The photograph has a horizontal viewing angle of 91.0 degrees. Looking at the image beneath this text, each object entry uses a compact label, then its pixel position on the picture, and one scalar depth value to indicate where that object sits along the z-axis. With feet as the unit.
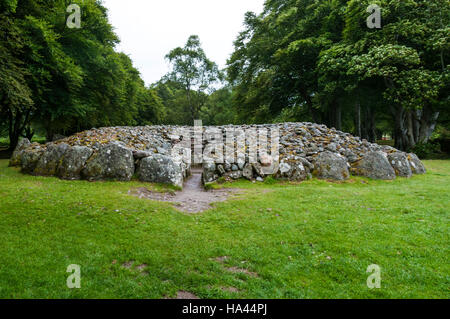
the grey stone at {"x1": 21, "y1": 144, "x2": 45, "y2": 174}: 30.71
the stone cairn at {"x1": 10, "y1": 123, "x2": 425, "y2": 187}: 28.37
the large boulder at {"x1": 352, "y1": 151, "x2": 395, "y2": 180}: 31.22
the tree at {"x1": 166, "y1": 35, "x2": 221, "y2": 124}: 115.55
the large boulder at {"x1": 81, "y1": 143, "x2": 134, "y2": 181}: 27.73
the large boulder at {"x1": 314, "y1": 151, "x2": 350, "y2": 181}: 30.86
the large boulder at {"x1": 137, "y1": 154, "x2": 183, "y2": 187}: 28.12
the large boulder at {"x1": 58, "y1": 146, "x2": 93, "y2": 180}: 28.14
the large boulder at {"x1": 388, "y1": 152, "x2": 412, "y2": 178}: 32.43
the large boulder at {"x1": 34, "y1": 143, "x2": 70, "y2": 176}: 29.32
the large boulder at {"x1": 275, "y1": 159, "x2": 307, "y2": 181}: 30.83
